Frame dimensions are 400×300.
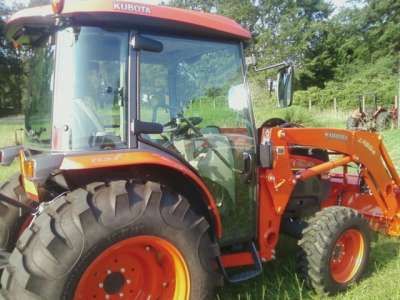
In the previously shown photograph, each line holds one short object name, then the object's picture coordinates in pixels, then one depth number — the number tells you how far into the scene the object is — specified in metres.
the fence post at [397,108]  20.58
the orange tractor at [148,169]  2.89
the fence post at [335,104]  28.92
